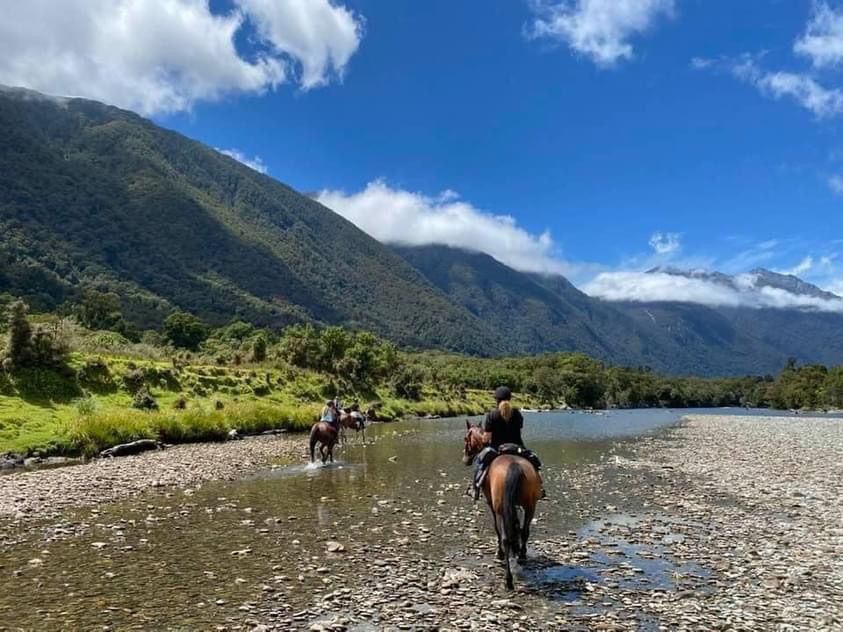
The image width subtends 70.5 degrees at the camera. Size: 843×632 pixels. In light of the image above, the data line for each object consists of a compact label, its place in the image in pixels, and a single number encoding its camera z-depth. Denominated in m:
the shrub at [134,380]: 50.09
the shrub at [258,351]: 83.75
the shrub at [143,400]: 47.69
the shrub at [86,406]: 39.41
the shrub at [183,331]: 135.50
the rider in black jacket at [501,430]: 14.80
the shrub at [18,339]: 42.97
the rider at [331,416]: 33.94
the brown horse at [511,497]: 12.43
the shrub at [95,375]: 46.72
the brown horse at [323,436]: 32.34
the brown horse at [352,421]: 47.50
